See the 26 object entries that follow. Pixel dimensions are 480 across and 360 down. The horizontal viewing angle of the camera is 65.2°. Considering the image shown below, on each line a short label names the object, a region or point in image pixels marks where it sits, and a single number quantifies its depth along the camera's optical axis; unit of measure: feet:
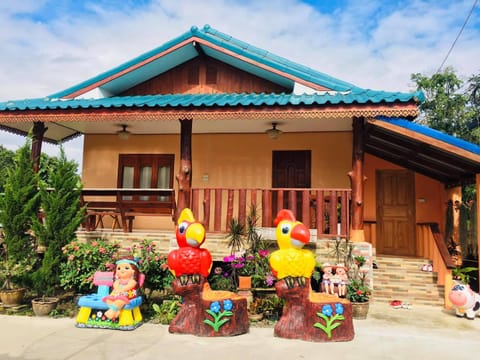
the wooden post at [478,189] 24.08
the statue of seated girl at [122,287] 17.92
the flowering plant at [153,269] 20.84
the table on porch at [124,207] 26.03
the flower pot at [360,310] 20.01
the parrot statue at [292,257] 16.96
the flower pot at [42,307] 20.51
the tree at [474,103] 63.70
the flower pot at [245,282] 20.72
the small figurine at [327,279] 20.57
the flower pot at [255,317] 19.57
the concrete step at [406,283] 23.66
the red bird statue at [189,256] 17.54
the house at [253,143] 22.66
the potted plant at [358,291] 20.03
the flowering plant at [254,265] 21.15
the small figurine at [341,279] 20.30
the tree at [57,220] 21.39
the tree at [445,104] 63.05
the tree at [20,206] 21.95
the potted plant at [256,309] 19.65
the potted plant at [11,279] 21.56
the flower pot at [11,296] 21.59
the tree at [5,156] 91.18
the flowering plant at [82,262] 21.09
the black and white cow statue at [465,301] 20.63
